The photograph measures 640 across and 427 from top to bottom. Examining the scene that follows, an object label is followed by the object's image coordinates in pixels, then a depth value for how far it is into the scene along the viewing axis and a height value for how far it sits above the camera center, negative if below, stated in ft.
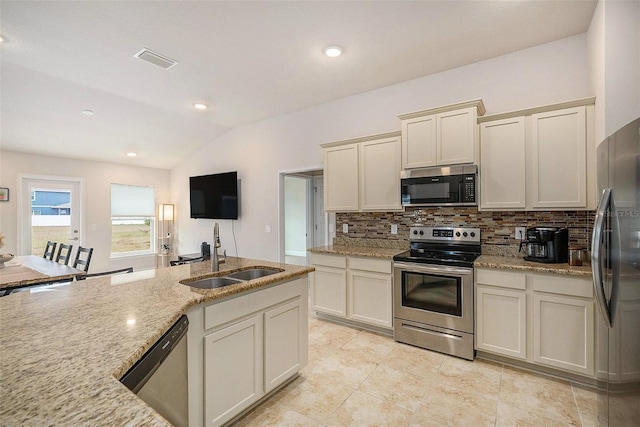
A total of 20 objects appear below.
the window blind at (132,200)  20.06 +1.01
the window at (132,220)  20.01 -0.31
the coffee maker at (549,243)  8.21 -0.86
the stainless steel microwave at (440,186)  9.37 +0.88
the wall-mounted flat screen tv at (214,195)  17.40 +1.15
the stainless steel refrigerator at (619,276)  4.14 -0.99
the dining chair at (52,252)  13.44 -1.61
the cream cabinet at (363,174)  11.09 +1.53
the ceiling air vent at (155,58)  9.79 +5.25
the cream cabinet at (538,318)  7.38 -2.79
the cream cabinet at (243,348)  5.38 -2.76
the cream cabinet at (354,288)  10.44 -2.76
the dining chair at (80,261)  10.93 -1.55
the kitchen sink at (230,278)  6.98 -1.57
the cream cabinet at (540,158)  7.97 +1.51
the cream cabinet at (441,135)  9.24 +2.49
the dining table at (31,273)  8.06 -1.70
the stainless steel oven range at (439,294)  8.87 -2.53
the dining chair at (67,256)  11.47 -1.54
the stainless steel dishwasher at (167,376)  3.31 -2.09
